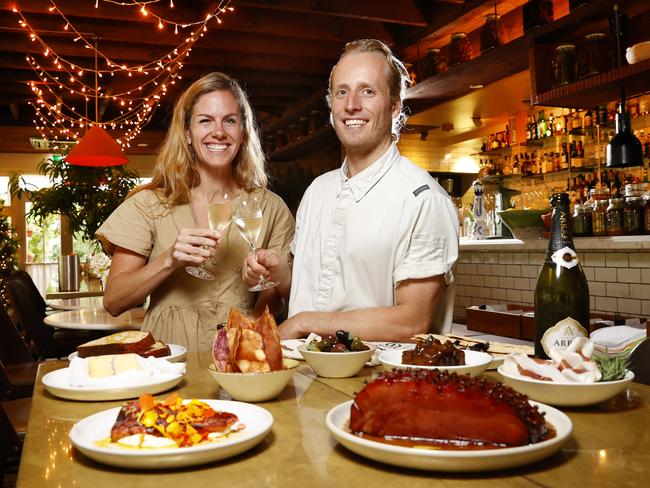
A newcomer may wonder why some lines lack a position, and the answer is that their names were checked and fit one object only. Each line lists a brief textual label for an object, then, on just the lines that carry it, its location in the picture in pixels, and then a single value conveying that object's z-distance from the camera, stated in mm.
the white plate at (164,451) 698
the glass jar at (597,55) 3902
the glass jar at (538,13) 4285
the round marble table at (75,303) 4180
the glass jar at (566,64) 4039
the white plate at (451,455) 653
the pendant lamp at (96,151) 5211
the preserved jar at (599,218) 3561
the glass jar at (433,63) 5469
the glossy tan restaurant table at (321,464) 675
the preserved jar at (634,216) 3322
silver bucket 5957
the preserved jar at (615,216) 3424
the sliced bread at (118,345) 1345
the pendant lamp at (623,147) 3527
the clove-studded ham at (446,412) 707
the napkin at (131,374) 1089
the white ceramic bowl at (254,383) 972
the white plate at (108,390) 1059
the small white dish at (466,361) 1065
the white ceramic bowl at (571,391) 910
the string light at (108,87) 5773
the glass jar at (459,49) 5211
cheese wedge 1115
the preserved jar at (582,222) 3713
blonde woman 2023
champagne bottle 1246
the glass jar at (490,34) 4770
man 1729
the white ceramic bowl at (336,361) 1146
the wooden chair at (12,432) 1698
